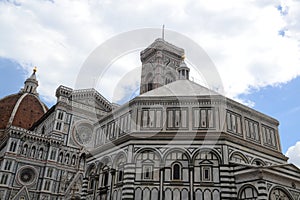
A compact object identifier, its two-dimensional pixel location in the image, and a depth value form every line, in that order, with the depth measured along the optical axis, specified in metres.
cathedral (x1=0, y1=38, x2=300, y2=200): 19.42
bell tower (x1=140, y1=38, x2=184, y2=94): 54.56
